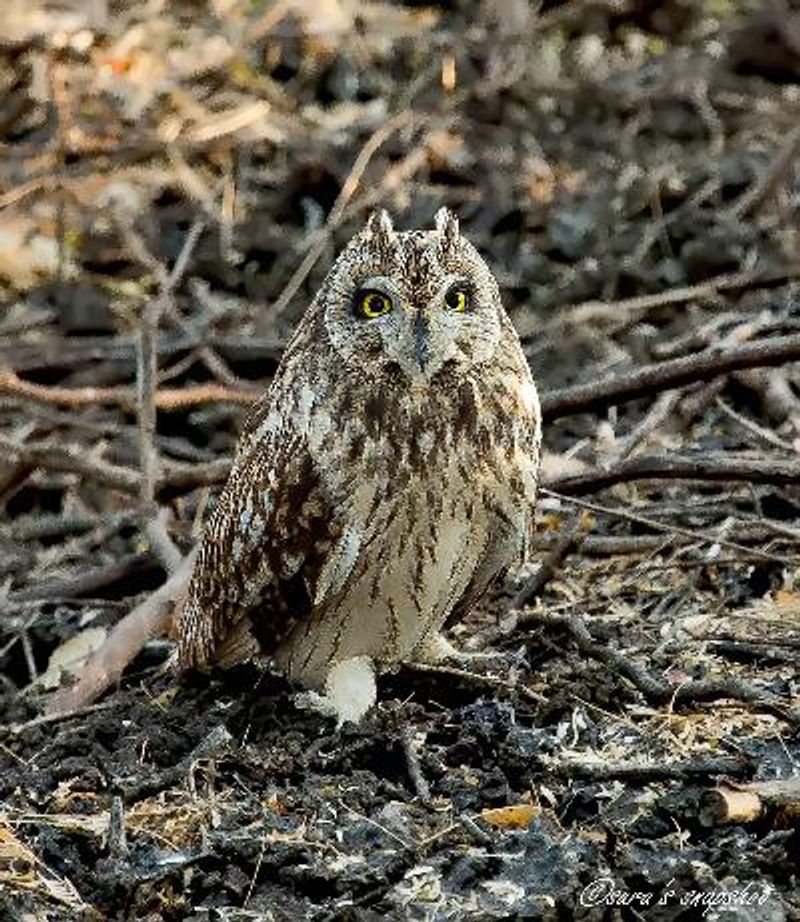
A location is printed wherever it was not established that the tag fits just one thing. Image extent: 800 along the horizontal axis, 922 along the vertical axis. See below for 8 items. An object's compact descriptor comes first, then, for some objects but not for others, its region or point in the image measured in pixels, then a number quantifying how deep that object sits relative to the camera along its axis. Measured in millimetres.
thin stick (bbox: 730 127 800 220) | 16969
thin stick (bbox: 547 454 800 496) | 9109
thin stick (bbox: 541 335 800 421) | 9539
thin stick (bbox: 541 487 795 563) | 8773
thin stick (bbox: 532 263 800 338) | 13812
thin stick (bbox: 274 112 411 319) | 15898
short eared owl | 8039
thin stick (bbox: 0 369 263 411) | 11539
